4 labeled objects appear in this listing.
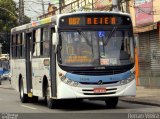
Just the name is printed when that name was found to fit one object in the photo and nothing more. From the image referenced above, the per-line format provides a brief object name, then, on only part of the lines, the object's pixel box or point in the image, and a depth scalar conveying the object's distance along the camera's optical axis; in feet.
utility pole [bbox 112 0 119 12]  82.51
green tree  225.35
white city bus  59.88
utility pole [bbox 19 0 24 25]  142.20
